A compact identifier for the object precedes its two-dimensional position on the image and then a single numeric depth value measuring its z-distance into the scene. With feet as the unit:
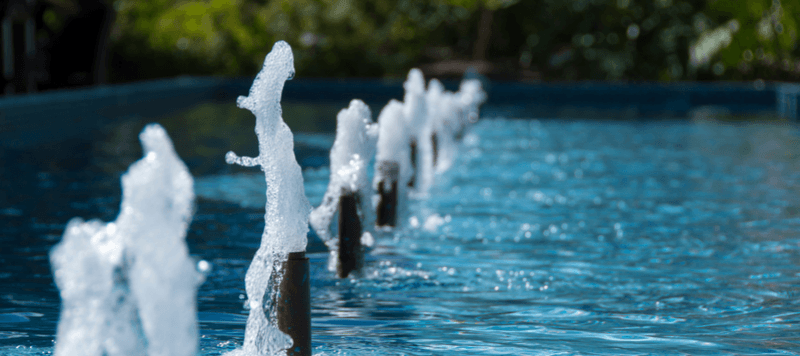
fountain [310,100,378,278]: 38.50
